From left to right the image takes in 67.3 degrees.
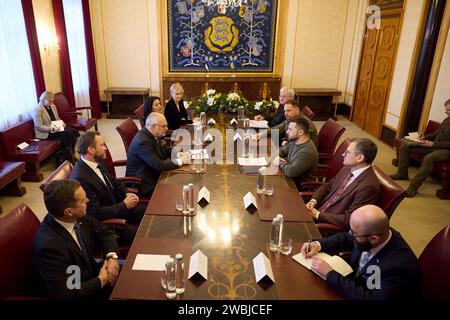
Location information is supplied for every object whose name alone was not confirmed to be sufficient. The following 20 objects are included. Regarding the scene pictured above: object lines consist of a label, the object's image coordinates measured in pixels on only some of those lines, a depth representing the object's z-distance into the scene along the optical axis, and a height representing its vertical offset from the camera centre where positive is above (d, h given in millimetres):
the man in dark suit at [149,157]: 2789 -879
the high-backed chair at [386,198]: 2072 -848
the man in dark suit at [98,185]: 2232 -905
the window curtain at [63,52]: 5605 -94
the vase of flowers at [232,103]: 4269 -622
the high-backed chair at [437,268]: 1550 -962
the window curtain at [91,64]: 6727 -331
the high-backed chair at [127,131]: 3386 -824
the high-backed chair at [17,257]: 1511 -949
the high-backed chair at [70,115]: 5426 -1081
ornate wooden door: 5934 -329
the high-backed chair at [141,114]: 4274 -825
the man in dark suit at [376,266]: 1426 -882
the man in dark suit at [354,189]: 2184 -845
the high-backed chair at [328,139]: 3592 -899
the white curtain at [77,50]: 6219 -58
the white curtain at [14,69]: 4320 -308
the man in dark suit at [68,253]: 1539 -950
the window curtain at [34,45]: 4688 +5
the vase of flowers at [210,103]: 4258 -629
